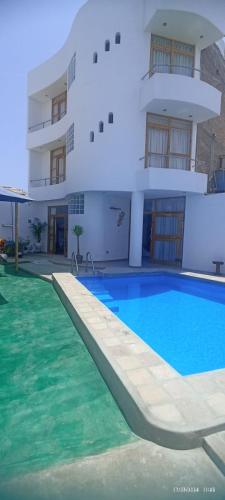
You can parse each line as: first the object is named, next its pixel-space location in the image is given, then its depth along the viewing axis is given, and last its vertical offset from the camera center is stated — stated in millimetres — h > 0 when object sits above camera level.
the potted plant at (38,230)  18172 -225
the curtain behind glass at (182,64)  12721 +7535
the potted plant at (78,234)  13720 -320
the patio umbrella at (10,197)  9508 +997
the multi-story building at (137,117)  11773 +5098
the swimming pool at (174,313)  4969 -2150
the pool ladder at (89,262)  11167 -1666
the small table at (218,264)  11330 -1320
